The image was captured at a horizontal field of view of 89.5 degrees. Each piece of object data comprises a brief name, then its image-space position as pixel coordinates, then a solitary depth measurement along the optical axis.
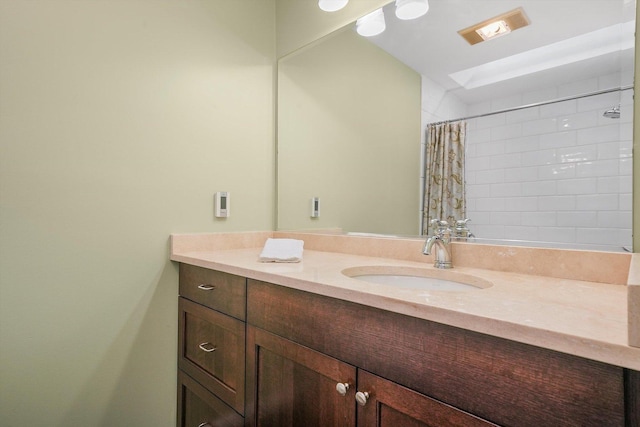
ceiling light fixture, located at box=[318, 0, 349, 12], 1.51
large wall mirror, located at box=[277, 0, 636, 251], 0.90
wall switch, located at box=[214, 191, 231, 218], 1.55
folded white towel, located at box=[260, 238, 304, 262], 1.21
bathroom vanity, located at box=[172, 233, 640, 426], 0.48
